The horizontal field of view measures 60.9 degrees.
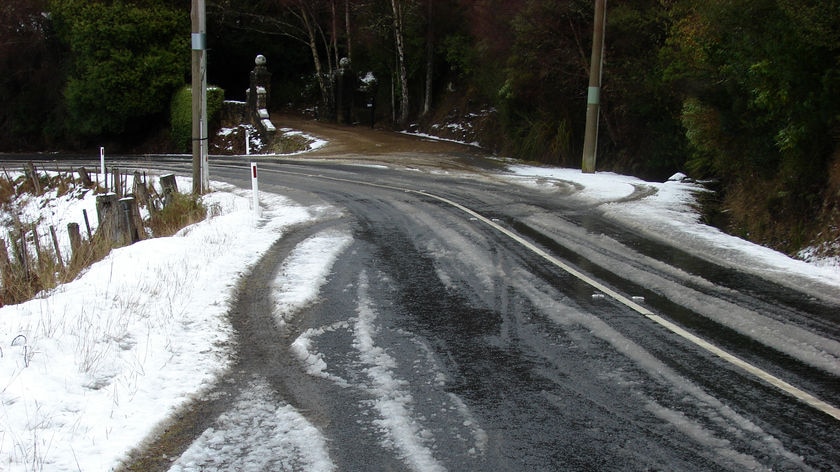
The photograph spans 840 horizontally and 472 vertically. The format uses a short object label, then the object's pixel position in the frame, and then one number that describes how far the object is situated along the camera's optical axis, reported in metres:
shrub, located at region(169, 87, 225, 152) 36.44
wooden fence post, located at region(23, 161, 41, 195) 23.56
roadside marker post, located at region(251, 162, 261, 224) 12.91
